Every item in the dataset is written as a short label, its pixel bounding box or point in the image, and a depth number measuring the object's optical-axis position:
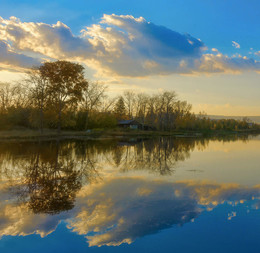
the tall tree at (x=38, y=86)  47.38
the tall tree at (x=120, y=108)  113.56
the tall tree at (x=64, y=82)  48.53
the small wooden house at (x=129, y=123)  89.38
